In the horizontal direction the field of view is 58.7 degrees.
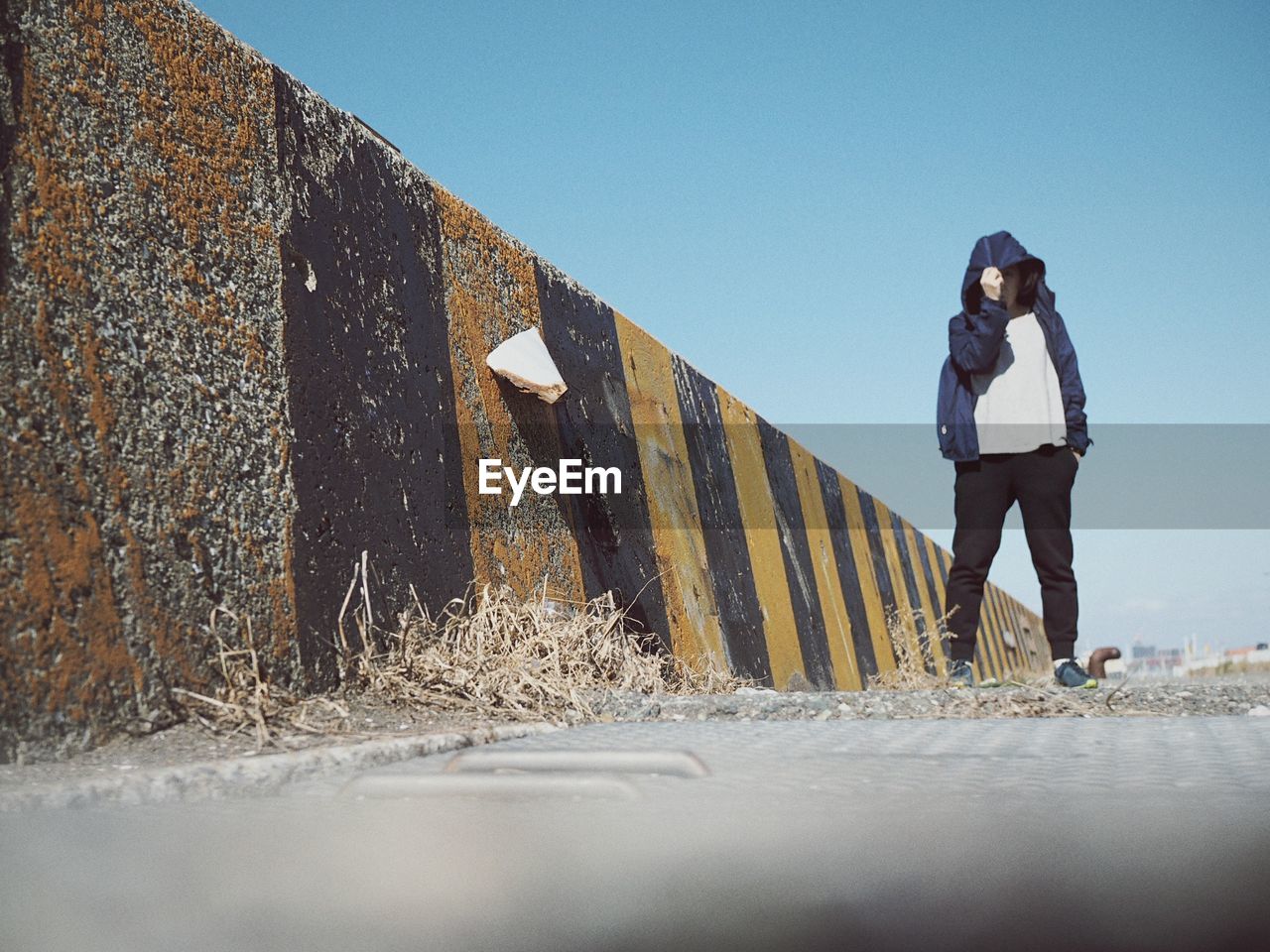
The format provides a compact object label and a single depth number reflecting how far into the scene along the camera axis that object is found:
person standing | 3.89
